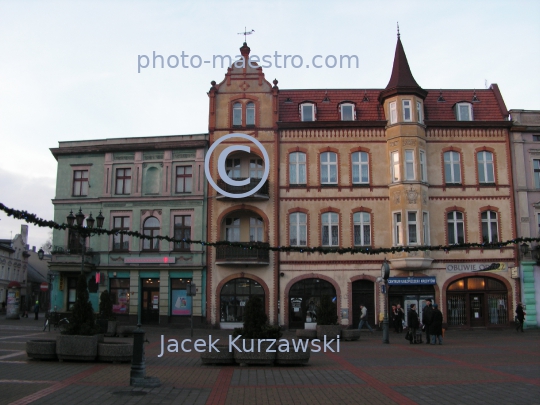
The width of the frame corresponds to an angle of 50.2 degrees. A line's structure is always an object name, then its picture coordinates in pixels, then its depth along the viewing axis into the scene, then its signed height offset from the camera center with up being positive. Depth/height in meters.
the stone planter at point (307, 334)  24.00 -1.43
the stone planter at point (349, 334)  24.27 -1.48
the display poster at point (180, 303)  34.50 -0.20
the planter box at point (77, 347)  15.82 -1.27
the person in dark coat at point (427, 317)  23.03 -0.73
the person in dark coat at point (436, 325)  22.61 -1.02
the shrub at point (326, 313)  24.02 -0.58
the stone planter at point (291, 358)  15.51 -1.56
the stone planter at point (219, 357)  15.55 -1.53
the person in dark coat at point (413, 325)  23.27 -1.05
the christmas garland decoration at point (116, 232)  13.90 +1.89
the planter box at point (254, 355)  15.41 -1.47
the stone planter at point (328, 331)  23.52 -1.30
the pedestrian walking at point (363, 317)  28.98 -0.90
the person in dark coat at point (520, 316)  31.12 -0.95
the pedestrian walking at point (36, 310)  46.50 -0.78
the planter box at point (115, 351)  15.86 -1.39
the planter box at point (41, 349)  16.05 -1.34
